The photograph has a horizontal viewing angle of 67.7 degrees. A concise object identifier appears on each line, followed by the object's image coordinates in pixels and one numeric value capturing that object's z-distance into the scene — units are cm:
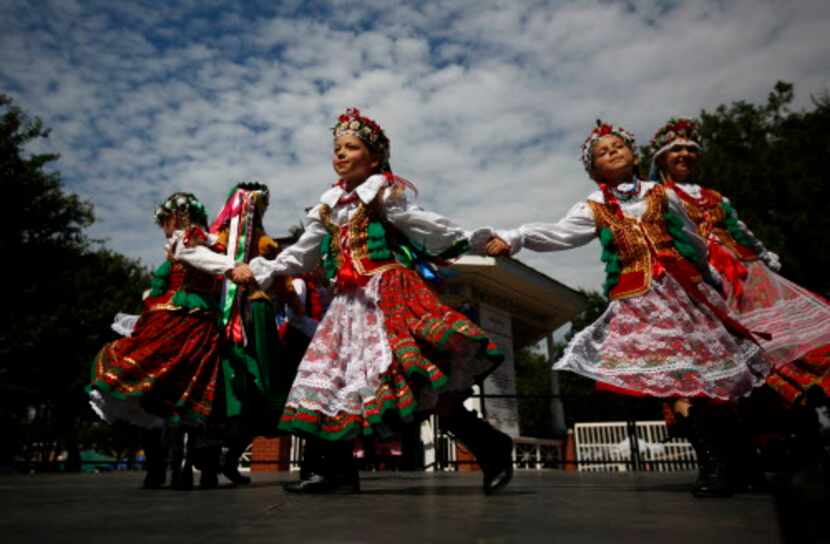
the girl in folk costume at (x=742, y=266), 313
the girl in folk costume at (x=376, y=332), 265
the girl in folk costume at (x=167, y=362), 333
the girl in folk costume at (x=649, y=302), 271
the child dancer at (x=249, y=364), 355
